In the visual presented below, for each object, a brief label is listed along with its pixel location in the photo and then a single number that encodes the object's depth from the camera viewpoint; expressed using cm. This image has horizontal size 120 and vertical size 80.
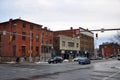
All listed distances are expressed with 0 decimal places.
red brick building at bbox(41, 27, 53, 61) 3609
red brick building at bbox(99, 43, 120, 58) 8202
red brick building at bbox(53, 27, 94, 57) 5106
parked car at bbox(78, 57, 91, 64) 2516
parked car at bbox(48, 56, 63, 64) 2826
